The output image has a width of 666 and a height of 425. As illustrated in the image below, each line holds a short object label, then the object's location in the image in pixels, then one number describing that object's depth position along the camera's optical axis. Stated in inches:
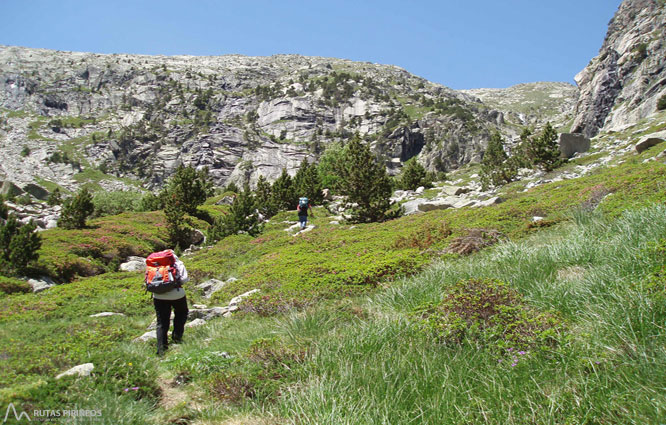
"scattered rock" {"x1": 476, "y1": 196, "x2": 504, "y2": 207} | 629.5
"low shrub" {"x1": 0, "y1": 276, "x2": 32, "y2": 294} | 468.4
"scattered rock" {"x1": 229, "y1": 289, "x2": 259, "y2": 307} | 343.0
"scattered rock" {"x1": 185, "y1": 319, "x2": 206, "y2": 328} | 313.3
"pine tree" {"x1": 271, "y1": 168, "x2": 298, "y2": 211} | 1282.0
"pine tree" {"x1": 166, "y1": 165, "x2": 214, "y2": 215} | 1097.4
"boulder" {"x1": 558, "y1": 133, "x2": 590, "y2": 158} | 1299.2
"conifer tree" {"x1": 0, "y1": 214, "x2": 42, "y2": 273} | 526.6
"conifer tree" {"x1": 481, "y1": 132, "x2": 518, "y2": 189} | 1144.8
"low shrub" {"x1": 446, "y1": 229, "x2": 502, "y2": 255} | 348.8
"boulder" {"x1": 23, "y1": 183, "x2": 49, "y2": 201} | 2223.9
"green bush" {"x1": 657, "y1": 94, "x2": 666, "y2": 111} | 1779.0
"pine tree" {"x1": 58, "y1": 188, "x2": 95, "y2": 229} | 855.1
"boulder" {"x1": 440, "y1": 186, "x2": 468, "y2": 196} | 1061.3
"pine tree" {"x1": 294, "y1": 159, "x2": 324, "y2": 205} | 1310.3
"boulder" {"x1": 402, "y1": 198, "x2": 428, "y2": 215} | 832.8
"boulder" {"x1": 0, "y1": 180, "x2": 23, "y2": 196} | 1636.3
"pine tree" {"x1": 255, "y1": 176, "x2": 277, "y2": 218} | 1210.6
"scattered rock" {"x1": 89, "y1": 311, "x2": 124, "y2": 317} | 362.6
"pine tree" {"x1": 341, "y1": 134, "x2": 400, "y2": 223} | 787.4
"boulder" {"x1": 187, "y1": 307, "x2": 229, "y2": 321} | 337.4
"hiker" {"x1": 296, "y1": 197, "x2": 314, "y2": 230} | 771.4
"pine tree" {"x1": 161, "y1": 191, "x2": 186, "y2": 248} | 885.8
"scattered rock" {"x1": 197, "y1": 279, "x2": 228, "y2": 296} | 452.3
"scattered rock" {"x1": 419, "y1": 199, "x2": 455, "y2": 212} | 791.1
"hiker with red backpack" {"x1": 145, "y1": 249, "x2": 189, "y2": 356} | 262.2
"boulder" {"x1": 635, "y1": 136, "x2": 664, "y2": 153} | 773.9
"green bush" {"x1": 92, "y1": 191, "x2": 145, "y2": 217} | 1735.6
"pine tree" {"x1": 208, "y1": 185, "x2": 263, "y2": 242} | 875.4
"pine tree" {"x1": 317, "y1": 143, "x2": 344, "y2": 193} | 1831.9
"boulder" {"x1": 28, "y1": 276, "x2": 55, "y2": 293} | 502.2
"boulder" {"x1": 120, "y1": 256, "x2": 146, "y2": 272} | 665.6
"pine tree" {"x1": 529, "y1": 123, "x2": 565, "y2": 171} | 1102.4
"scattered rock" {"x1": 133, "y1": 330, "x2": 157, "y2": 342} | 283.2
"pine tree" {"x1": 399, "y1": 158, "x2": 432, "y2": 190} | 1392.7
